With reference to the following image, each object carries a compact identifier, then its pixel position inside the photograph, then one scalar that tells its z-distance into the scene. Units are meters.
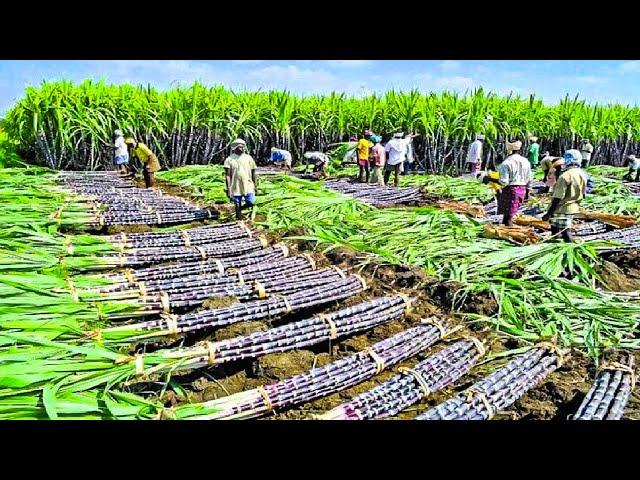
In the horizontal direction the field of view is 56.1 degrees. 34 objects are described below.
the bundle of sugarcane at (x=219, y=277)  3.53
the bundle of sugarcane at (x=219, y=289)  3.35
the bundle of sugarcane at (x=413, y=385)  2.49
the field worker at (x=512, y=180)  5.97
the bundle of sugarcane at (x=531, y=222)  6.13
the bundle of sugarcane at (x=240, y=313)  2.95
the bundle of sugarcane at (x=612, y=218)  6.37
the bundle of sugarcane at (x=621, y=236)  5.75
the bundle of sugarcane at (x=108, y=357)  2.38
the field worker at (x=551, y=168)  7.68
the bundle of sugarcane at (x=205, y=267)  3.72
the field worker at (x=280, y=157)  12.19
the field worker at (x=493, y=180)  6.64
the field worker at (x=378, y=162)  9.95
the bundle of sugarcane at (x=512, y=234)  5.30
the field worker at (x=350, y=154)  12.77
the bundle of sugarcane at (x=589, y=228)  6.06
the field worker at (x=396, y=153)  10.00
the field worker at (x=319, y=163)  11.38
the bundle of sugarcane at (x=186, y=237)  4.61
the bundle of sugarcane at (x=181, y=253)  4.18
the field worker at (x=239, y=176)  5.99
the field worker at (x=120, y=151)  10.32
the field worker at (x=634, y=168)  11.61
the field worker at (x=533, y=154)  11.74
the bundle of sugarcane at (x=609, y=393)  2.51
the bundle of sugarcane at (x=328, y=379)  2.42
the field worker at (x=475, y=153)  11.01
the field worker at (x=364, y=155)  10.57
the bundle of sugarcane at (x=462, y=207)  7.23
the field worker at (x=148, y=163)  8.23
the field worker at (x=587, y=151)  10.64
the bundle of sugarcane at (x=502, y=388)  2.51
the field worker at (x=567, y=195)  5.19
